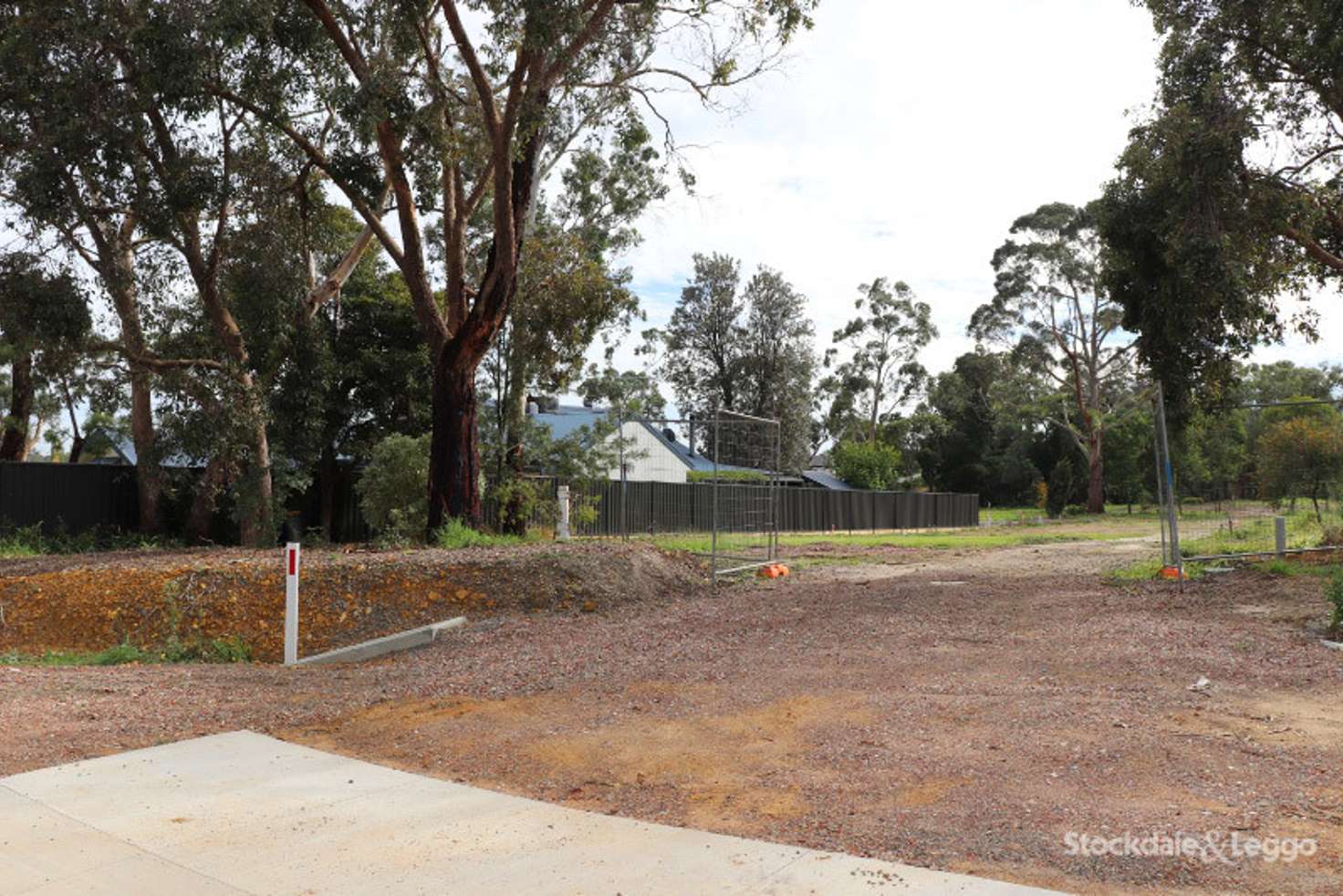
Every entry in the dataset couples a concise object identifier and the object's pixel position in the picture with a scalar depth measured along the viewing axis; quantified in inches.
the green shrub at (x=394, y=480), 805.2
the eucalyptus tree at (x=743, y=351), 2183.8
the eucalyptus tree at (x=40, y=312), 663.1
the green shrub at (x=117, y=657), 380.8
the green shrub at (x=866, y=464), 2149.4
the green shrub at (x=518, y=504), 855.7
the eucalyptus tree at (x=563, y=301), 919.0
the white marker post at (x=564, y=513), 790.5
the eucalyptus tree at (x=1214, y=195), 495.5
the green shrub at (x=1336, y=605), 323.0
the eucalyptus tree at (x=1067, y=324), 1905.8
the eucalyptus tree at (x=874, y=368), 2432.3
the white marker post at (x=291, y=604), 361.7
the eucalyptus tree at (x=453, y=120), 544.7
